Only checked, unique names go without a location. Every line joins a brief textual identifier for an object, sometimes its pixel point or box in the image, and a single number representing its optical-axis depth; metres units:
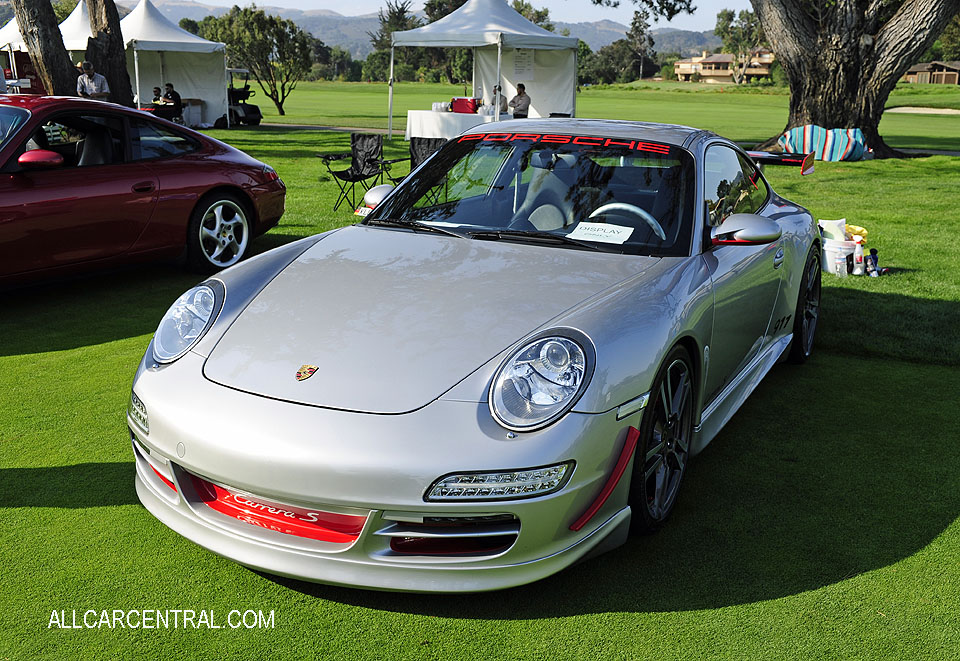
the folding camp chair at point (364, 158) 11.28
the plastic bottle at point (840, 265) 7.58
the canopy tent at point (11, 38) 27.22
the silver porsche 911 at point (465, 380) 2.58
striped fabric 18.77
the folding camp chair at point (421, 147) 15.82
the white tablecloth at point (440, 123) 17.11
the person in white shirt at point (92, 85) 17.70
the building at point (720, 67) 146.62
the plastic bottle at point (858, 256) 7.52
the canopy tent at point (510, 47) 20.95
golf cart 27.00
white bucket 7.50
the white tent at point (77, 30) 25.38
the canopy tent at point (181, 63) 25.66
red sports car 5.84
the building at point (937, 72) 111.62
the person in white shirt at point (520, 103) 22.77
